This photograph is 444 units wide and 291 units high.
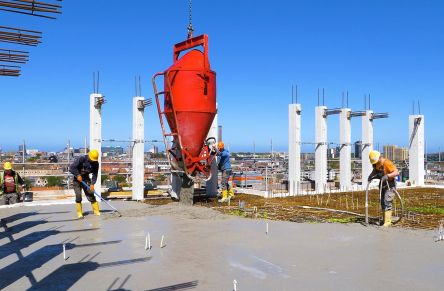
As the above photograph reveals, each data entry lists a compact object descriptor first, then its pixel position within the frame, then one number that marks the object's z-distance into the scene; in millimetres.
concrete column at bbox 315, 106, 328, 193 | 15547
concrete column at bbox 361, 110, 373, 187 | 16859
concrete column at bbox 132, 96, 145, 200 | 12398
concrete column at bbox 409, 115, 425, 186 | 17891
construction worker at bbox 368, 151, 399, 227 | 7941
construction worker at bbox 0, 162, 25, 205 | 10547
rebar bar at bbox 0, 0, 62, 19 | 5594
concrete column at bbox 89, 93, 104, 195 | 11484
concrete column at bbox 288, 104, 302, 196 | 14516
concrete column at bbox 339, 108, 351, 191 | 16266
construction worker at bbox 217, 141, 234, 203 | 12438
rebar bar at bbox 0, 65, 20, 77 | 7172
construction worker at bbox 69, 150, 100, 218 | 9129
